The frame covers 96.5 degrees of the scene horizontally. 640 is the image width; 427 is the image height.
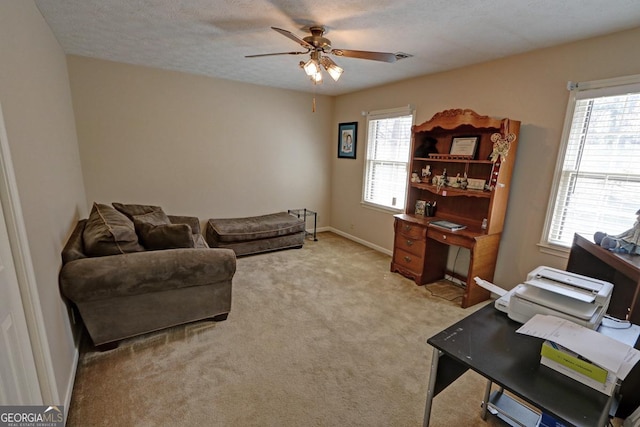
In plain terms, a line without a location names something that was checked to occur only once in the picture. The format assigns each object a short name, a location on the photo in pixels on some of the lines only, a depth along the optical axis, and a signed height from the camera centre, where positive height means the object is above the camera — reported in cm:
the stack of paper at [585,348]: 92 -63
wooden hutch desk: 269 -35
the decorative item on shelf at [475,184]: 289 -24
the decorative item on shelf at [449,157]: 300 +2
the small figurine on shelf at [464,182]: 301 -24
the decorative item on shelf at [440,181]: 318 -25
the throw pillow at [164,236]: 227 -67
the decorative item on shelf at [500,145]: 255 +13
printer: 121 -60
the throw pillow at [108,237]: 204 -64
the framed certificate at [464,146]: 299 +14
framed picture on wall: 464 +27
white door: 111 -80
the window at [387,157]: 389 -1
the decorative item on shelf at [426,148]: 346 +12
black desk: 89 -74
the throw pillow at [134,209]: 308 -66
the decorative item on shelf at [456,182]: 309 -25
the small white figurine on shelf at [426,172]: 345 -17
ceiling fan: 209 +73
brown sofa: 192 -89
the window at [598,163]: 211 +0
